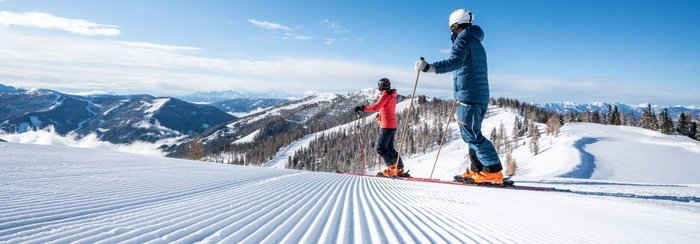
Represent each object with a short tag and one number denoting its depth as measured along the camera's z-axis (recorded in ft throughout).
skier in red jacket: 34.71
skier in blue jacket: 21.53
